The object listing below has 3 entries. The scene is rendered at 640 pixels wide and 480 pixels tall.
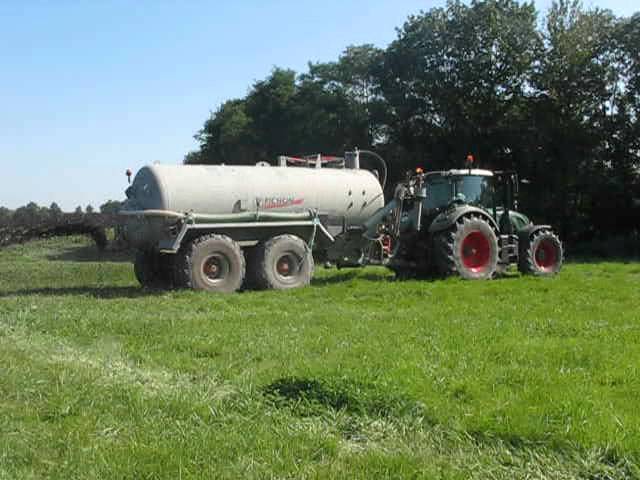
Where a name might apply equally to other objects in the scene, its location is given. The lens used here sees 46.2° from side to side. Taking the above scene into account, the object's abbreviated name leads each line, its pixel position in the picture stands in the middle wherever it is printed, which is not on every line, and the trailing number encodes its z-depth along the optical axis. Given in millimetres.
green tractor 14242
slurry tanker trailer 13367
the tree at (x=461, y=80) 28672
